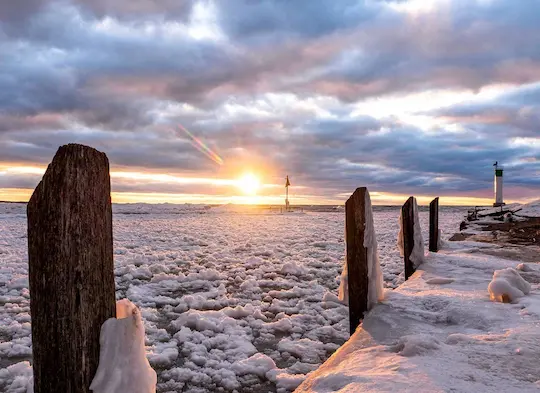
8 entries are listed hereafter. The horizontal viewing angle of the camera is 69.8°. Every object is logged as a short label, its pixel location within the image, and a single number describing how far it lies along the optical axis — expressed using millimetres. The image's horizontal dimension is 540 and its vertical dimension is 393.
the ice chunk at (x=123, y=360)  2211
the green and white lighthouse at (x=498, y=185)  32625
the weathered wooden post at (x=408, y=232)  7148
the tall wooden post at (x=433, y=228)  10172
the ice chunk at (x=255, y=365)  4176
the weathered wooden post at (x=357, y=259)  4562
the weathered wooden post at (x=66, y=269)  2148
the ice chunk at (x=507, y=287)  4633
